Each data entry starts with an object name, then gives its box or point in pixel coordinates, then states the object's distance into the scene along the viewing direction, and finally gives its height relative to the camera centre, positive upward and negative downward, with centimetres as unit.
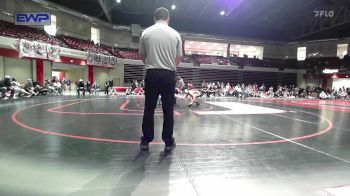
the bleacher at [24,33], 1501 +307
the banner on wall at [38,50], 1469 +190
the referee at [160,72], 293 +12
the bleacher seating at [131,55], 1644 +293
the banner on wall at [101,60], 2095 +191
